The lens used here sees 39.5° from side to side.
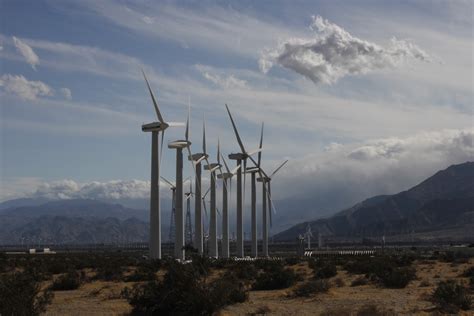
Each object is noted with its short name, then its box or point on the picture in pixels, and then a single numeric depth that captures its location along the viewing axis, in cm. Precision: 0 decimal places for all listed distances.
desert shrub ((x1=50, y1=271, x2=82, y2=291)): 3862
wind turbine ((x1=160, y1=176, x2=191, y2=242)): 11212
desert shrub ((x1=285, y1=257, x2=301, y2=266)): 6979
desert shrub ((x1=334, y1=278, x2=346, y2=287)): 3789
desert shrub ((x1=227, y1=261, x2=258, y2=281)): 4338
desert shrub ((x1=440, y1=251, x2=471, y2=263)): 7071
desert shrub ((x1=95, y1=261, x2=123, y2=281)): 4550
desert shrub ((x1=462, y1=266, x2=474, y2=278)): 4496
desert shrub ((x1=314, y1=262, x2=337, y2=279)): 4572
